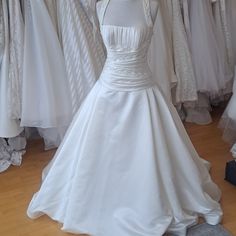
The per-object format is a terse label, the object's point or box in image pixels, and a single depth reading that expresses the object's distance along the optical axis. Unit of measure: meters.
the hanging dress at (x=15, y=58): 1.88
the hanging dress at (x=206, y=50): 2.30
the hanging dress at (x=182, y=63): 2.25
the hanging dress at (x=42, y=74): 1.91
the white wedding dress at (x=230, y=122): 2.01
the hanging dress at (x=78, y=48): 1.94
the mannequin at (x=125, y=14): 1.37
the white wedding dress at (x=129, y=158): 1.42
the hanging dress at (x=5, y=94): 1.88
